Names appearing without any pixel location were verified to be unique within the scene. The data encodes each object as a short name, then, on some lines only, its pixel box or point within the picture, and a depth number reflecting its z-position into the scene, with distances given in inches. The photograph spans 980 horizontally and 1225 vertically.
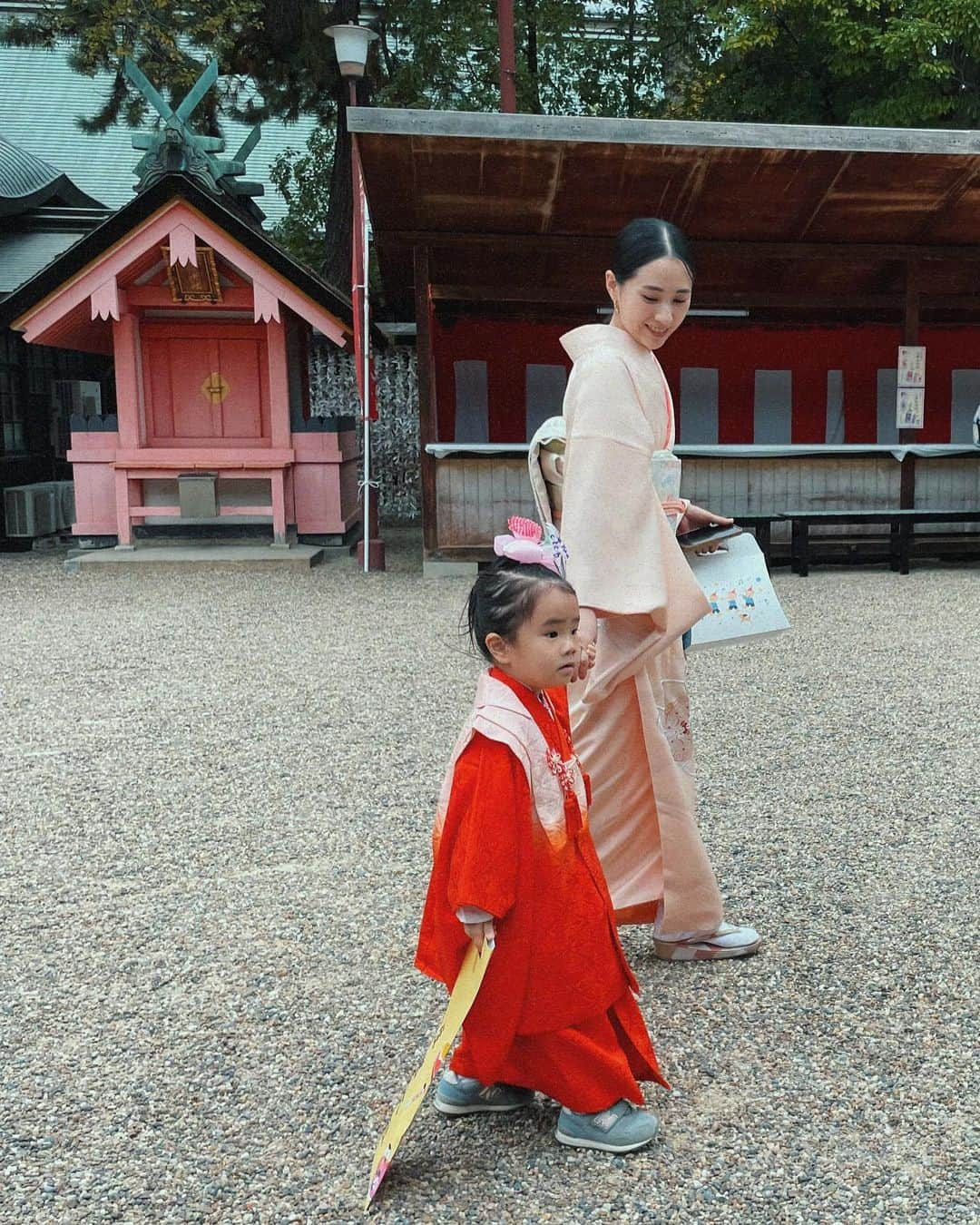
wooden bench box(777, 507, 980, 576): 369.4
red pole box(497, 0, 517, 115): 408.2
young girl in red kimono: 76.2
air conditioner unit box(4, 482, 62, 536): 470.3
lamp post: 345.7
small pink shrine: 396.2
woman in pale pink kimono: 94.9
